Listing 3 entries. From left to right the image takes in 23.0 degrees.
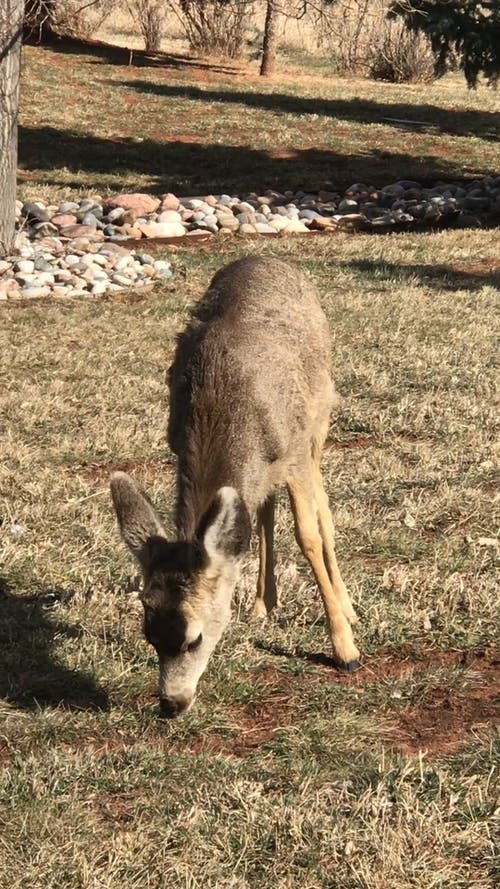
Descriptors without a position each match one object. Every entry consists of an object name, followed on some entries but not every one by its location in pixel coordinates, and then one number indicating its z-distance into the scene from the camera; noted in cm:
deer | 474
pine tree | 1933
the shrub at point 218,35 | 3819
